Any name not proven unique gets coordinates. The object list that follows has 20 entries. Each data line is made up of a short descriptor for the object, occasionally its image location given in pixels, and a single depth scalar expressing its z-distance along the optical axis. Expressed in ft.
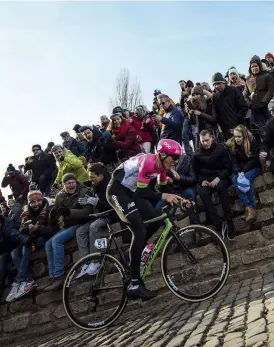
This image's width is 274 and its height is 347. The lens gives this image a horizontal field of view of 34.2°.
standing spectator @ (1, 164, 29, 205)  42.50
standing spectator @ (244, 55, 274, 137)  30.30
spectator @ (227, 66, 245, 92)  35.30
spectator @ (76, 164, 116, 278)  26.78
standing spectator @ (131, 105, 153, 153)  40.14
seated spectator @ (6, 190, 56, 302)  28.68
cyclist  19.15
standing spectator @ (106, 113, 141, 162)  35.99
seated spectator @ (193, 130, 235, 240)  25.45
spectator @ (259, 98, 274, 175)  25.84
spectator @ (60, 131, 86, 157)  41.75
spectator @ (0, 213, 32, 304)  29.04
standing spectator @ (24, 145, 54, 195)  41.96
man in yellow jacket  33.86
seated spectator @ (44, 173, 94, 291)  27.55
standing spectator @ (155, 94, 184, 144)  32.24
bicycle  19.56
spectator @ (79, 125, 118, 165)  36.63
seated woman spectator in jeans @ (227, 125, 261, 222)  25.89
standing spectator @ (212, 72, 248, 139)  30.40
